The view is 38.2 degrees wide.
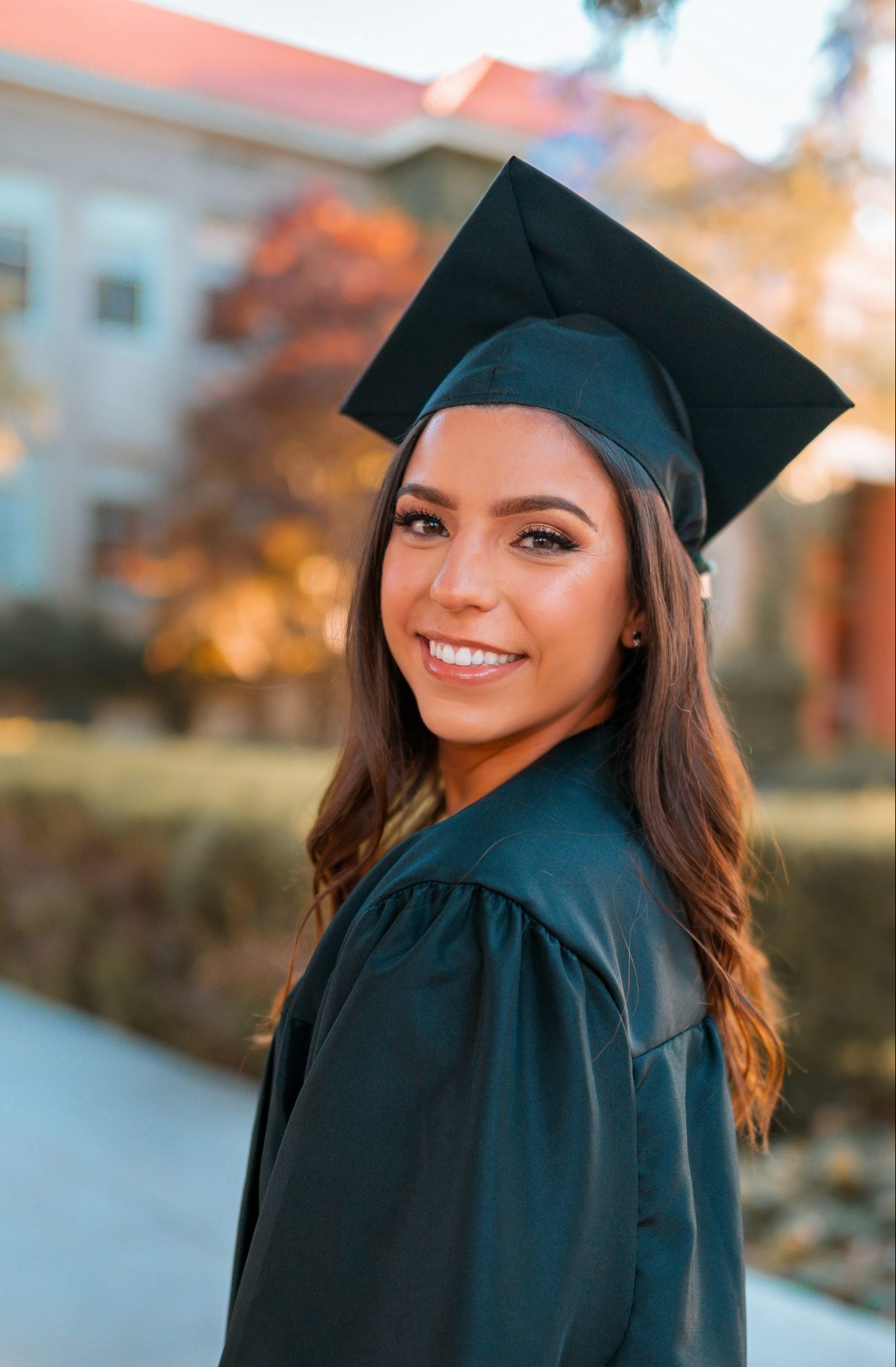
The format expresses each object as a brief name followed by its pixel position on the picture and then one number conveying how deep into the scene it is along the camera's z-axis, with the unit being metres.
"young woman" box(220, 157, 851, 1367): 1.13
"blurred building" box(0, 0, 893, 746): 12.66
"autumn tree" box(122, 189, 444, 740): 10.41
